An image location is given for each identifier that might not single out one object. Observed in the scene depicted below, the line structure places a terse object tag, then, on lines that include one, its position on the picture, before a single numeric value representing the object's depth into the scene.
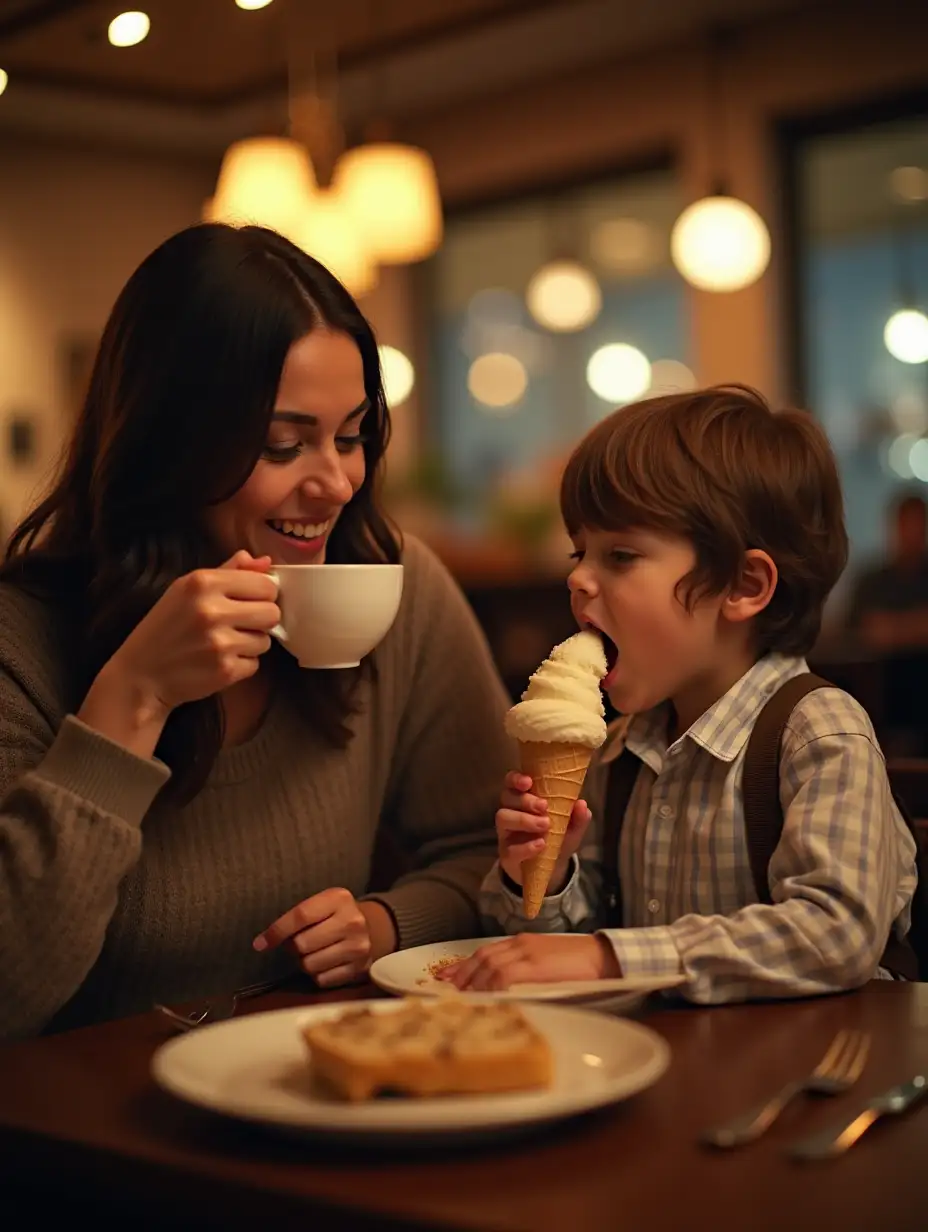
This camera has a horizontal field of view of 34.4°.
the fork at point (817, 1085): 0.93
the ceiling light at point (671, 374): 7.45
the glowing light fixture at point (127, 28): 1.98
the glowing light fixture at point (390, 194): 4.33
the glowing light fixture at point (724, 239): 5.06
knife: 0.90
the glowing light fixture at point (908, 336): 6.91
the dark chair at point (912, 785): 1.83
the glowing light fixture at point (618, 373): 8.08
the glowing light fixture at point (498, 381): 8.68
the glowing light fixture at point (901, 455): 7.06
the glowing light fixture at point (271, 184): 4.30
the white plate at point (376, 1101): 0.89
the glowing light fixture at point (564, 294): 7.74
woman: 1.54
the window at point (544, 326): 7.88
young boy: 1.47
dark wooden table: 0.83
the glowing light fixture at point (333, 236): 4.27
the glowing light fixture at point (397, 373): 6.36
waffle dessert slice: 0.94
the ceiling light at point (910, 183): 6.85
